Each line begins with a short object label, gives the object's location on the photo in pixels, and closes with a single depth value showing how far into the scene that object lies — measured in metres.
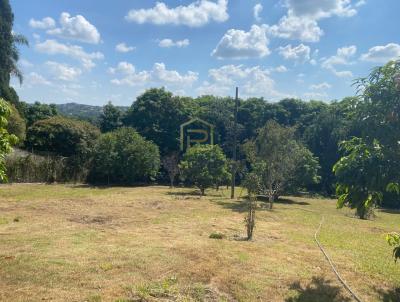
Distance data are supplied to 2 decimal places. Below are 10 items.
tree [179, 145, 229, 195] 21.89
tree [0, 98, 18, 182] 4.57
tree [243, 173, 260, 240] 9.66
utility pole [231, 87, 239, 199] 21.48
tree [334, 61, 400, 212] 5.83
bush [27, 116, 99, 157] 26.69
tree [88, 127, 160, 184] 24.69
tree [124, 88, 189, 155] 33.12
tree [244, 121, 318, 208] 20.05
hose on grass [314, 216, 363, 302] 5.81
